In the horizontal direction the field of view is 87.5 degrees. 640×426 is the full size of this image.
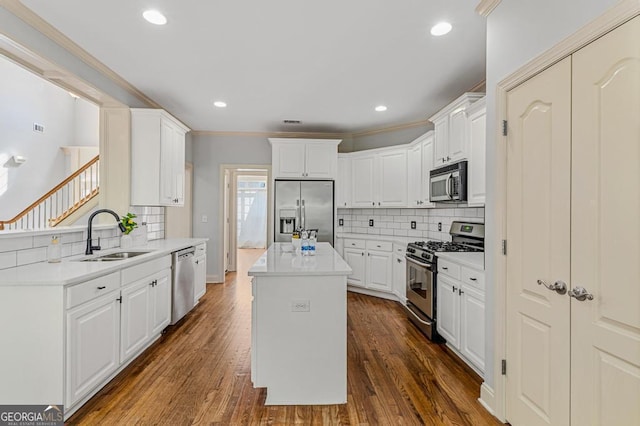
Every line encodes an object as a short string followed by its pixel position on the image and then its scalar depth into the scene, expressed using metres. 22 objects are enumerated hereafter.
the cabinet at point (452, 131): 3.24
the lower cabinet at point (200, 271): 4.39
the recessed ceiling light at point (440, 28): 2.47
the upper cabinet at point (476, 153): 2.93
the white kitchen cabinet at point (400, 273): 4.48
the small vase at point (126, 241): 3.53
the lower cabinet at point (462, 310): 2.56
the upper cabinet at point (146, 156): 3.78
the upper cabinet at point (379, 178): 4.96
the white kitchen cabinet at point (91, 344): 2.02
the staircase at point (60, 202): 4.79
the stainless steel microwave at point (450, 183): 3.26
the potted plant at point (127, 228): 3.51
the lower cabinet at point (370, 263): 4.84
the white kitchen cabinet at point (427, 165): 4.23
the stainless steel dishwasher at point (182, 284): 3.68
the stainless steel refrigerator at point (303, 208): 5.29
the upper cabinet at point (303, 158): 5.31
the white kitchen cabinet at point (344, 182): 5.50
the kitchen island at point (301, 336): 2.23
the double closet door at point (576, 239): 1.30
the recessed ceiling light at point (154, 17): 2.34
